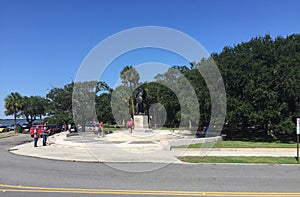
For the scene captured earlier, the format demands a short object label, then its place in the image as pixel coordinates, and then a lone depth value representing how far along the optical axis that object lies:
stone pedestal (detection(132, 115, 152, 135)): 26.84
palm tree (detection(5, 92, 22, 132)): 54.91
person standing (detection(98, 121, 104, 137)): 27.10
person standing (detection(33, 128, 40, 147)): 21.14
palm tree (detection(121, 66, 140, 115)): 62.22
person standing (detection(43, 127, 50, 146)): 21.86
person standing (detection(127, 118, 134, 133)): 27.70
